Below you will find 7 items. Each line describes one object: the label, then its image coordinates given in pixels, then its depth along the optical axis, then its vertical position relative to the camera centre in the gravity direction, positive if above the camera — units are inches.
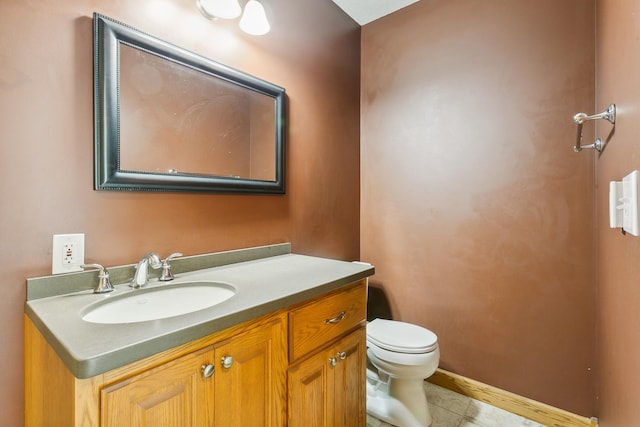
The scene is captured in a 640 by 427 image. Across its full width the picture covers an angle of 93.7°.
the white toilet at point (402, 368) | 59.7 -31.9
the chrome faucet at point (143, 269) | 40.4 -7.8
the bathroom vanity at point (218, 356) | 23.5 -14.5
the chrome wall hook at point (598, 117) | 39.1 +12.7
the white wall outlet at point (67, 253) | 36.9 -5.2
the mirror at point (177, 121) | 40.8 +15.2
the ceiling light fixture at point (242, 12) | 50.8 +35.2
